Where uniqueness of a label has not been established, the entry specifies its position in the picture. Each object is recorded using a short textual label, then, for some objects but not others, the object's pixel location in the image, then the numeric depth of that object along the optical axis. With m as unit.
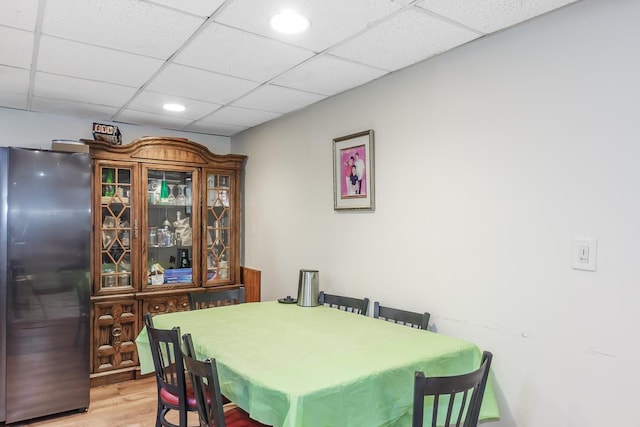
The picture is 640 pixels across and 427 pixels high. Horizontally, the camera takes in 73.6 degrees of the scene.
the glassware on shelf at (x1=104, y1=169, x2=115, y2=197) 3.65
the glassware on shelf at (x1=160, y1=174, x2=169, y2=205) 3.95
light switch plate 1.70
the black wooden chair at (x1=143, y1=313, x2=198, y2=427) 1.96
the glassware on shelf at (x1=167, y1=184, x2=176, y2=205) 3.99
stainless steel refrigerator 2.84
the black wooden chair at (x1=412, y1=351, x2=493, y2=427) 1.36
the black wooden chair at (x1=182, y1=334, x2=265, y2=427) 1.54
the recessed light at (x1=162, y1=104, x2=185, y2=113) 3.33
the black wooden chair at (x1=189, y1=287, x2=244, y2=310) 2.93
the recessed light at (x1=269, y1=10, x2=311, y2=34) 1.86
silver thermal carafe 2.95
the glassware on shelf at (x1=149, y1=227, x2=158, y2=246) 3.90
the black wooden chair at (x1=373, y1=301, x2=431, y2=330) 2.28
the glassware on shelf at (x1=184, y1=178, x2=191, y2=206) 4.06
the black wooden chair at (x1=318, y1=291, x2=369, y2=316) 2.70
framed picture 2.79
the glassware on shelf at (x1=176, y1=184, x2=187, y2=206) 4.04
